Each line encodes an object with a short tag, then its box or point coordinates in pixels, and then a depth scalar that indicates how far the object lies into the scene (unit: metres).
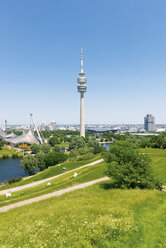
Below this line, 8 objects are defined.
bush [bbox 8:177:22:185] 45.00
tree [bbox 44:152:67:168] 57.91
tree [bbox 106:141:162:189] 21.03
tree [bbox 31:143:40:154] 100.25
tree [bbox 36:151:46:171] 59.50
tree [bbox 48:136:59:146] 132.25
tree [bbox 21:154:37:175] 54.78
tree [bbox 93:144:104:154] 75.44
